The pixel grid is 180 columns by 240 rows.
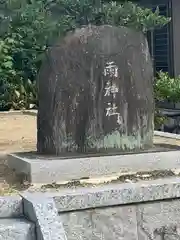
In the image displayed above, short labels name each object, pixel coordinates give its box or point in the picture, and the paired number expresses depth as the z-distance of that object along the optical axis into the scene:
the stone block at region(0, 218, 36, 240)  3.79
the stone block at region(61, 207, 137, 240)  4.04
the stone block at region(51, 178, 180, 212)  4.01
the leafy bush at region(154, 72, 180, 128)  9.62
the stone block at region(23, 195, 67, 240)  3.81
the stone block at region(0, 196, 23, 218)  3.97
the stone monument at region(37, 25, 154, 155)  4.73
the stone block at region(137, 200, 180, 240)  4.25
